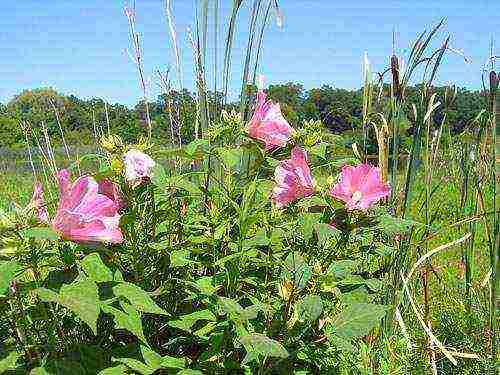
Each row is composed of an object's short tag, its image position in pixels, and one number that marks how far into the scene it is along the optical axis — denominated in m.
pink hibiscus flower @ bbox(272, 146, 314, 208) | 1.10
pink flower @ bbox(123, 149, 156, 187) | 1.04
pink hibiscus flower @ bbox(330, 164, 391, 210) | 1.05
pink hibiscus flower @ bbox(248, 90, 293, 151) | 1.21
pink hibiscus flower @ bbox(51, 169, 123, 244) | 1.00
